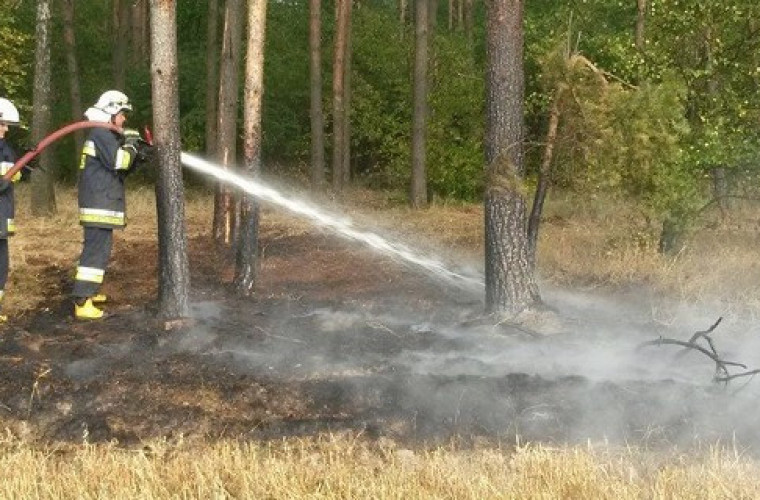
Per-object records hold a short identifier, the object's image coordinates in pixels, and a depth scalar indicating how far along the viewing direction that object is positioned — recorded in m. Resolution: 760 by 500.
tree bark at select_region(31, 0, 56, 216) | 15.16
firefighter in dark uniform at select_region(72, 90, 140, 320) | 8.22
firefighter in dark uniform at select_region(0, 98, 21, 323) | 7.76
